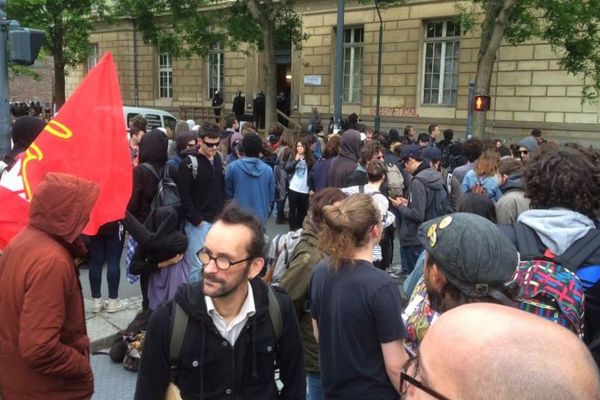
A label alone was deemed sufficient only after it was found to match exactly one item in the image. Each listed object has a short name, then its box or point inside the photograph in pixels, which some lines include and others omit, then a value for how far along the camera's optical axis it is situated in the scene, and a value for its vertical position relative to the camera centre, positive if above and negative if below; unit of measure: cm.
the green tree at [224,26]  1952 +313
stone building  1920 +153
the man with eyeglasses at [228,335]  222 -89
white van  1534 -25
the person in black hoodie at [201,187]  592 -82
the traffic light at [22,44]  781 +83
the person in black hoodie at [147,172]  553 -62
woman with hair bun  253 -89
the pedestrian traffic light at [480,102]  1428 +35
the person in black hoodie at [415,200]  659 -100
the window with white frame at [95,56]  3394 +300
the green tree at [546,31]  1433 +232
